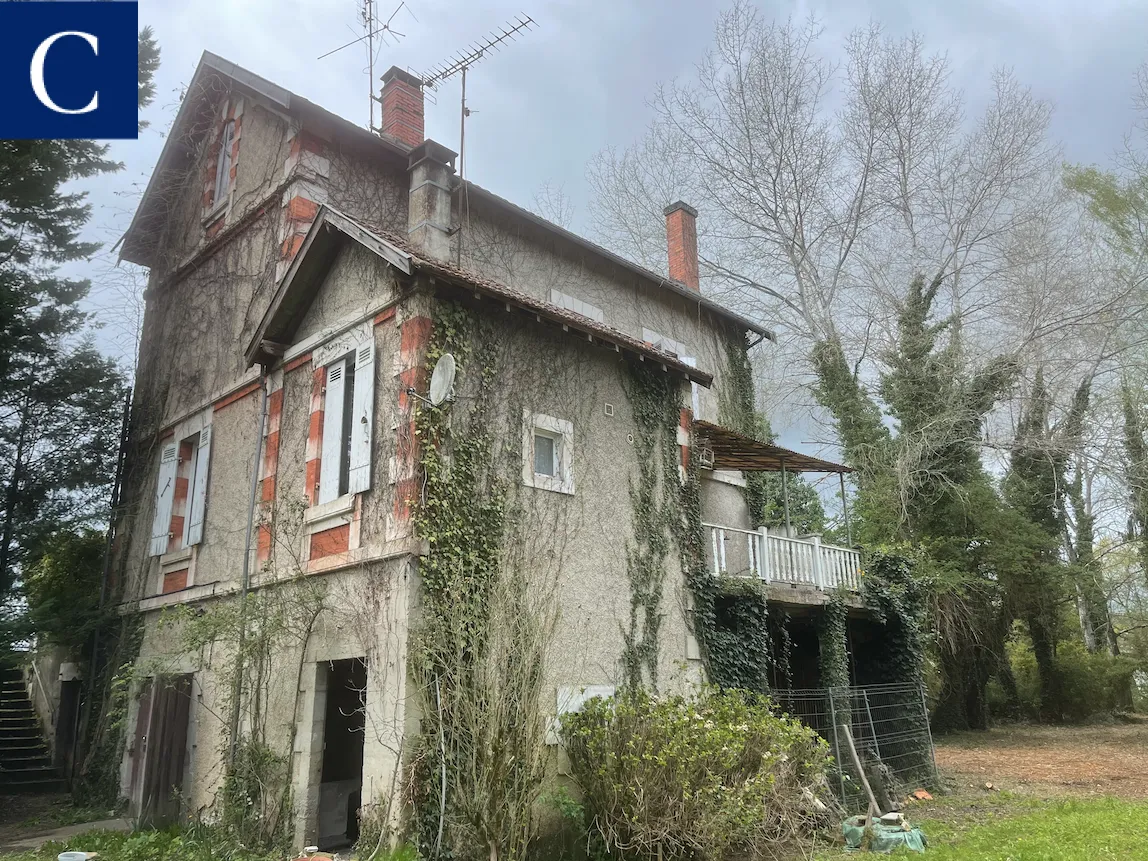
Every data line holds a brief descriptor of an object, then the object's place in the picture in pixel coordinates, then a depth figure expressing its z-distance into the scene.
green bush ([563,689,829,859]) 7.78
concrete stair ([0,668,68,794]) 13.18
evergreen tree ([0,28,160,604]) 13.58
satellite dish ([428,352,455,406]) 8.30
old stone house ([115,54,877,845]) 8.76
